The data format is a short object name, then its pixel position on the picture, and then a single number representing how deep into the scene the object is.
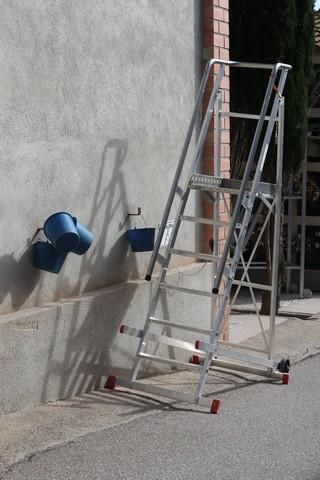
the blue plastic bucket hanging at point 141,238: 7.19
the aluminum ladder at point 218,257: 6.43
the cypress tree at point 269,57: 9.88
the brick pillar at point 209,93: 8.15
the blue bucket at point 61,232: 5.89
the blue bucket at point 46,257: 6.08
